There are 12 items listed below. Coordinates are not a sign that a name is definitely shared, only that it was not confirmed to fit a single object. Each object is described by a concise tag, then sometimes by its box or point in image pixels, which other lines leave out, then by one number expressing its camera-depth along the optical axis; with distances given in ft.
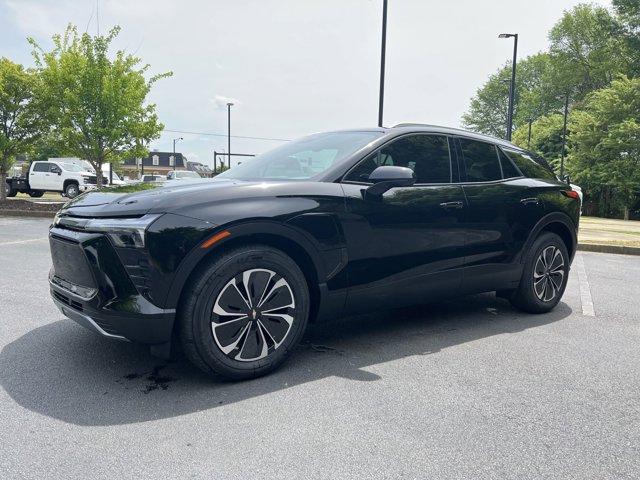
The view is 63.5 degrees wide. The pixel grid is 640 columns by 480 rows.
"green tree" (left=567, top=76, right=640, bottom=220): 99.25
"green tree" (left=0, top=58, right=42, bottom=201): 54.34
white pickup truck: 80.79
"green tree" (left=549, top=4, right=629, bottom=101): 157.17
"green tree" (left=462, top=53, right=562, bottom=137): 209.56
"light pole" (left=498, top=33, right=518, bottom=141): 67.72
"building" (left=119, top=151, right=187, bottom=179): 265.81
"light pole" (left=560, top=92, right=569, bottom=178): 122.01
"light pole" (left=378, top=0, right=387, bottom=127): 49.16
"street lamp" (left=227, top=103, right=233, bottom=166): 127.85
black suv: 9.22
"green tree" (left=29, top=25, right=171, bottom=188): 49.88
